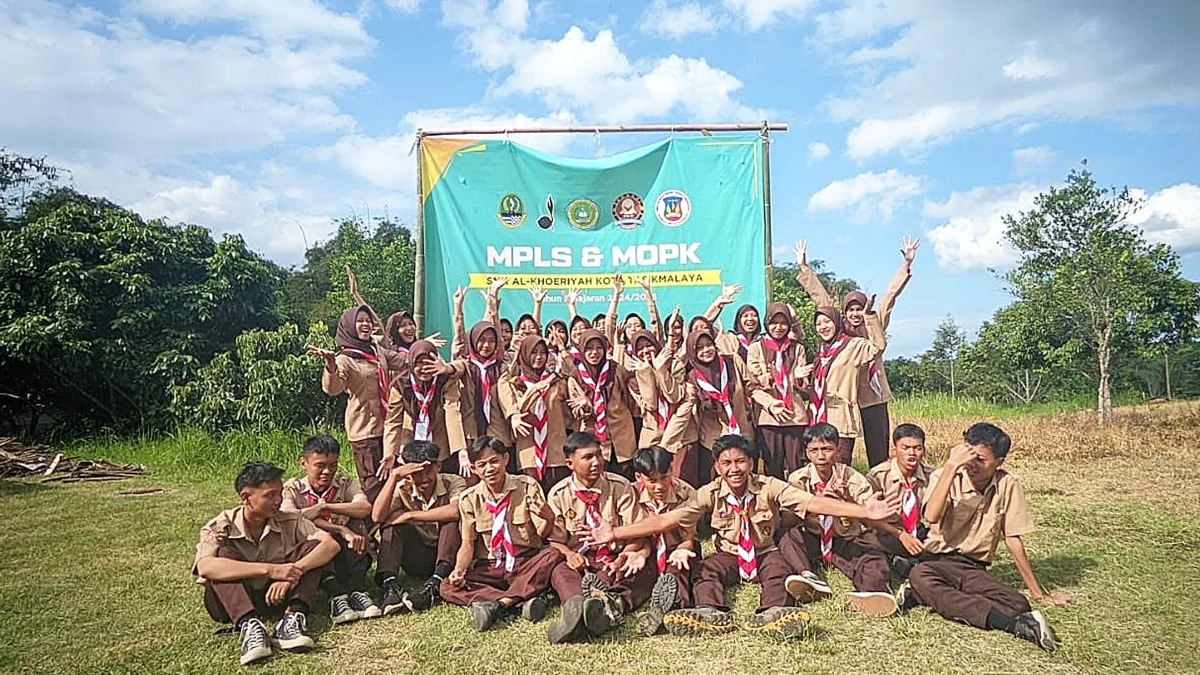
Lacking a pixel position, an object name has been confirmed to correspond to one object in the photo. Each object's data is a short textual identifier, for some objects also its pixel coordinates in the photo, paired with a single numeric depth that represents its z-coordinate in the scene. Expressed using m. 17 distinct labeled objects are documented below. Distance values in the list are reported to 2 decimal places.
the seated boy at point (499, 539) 4.41
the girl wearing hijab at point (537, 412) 5.54
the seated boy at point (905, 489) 4.45
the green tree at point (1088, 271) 11.70
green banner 7.70
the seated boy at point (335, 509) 4.53
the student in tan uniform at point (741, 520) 4.30
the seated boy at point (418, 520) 4.73
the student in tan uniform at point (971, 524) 4.15
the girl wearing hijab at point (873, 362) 6.02
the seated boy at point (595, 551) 4.10
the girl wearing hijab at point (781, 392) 5.70
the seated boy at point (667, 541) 4.27
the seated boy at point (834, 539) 4.27
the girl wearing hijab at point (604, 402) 5.63
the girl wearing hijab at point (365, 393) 5.77
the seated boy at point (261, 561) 3.97
